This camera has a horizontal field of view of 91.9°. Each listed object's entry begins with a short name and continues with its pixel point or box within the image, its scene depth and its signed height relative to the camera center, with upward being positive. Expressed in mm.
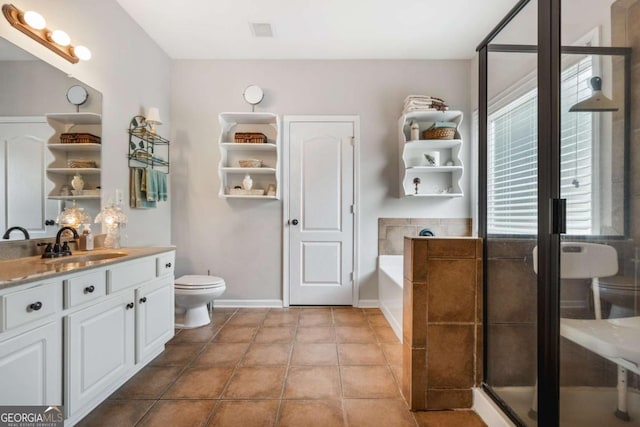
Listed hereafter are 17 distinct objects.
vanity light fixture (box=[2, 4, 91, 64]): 1635 +1042
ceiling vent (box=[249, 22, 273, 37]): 2756 +1680
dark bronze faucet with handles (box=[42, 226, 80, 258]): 1751 -213
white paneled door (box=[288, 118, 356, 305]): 3354 -14
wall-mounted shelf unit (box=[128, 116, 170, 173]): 2674 +622
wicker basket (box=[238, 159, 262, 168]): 3166 +510
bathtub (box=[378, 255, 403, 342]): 2579 -704
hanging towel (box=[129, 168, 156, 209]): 2652 +221
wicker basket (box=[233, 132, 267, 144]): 3141 +768
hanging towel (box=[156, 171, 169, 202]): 2938 +264
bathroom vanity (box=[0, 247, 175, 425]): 1172 -536
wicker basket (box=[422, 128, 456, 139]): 3041 +788
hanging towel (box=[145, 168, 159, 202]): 2752 +259
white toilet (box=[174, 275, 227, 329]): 2674 -732
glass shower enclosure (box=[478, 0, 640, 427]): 930 -30
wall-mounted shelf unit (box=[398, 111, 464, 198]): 3090 +548
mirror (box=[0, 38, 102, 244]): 1591 +391
